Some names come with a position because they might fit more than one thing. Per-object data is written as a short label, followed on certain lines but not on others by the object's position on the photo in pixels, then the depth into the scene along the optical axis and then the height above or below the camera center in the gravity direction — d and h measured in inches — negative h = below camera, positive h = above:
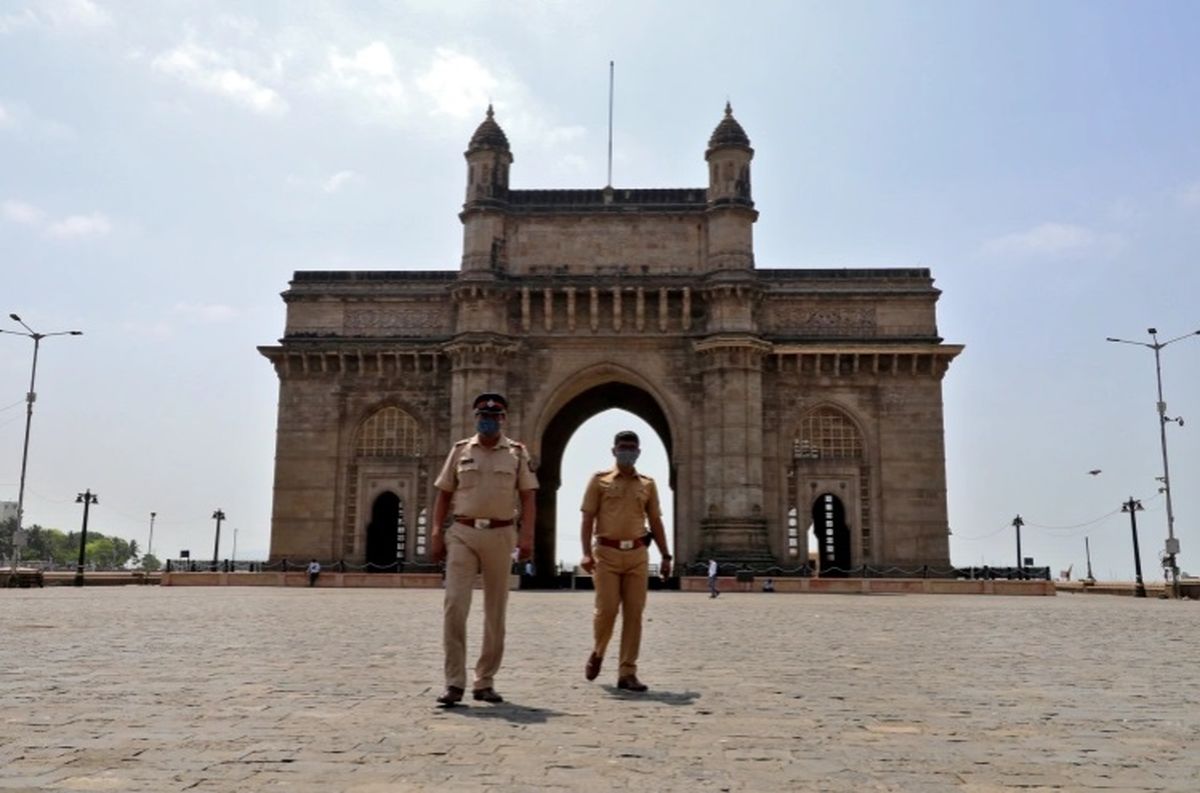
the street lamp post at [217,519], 2310.3 +112.2
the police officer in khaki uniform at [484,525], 286.5 +12.9
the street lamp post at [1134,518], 1588.3 +96.6
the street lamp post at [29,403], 1445.6 +224.0
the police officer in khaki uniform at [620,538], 328.8 +10.8
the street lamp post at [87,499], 1803.6 +114.4
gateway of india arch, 1440.7 +287.3
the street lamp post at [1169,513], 1342.3 +86.0
